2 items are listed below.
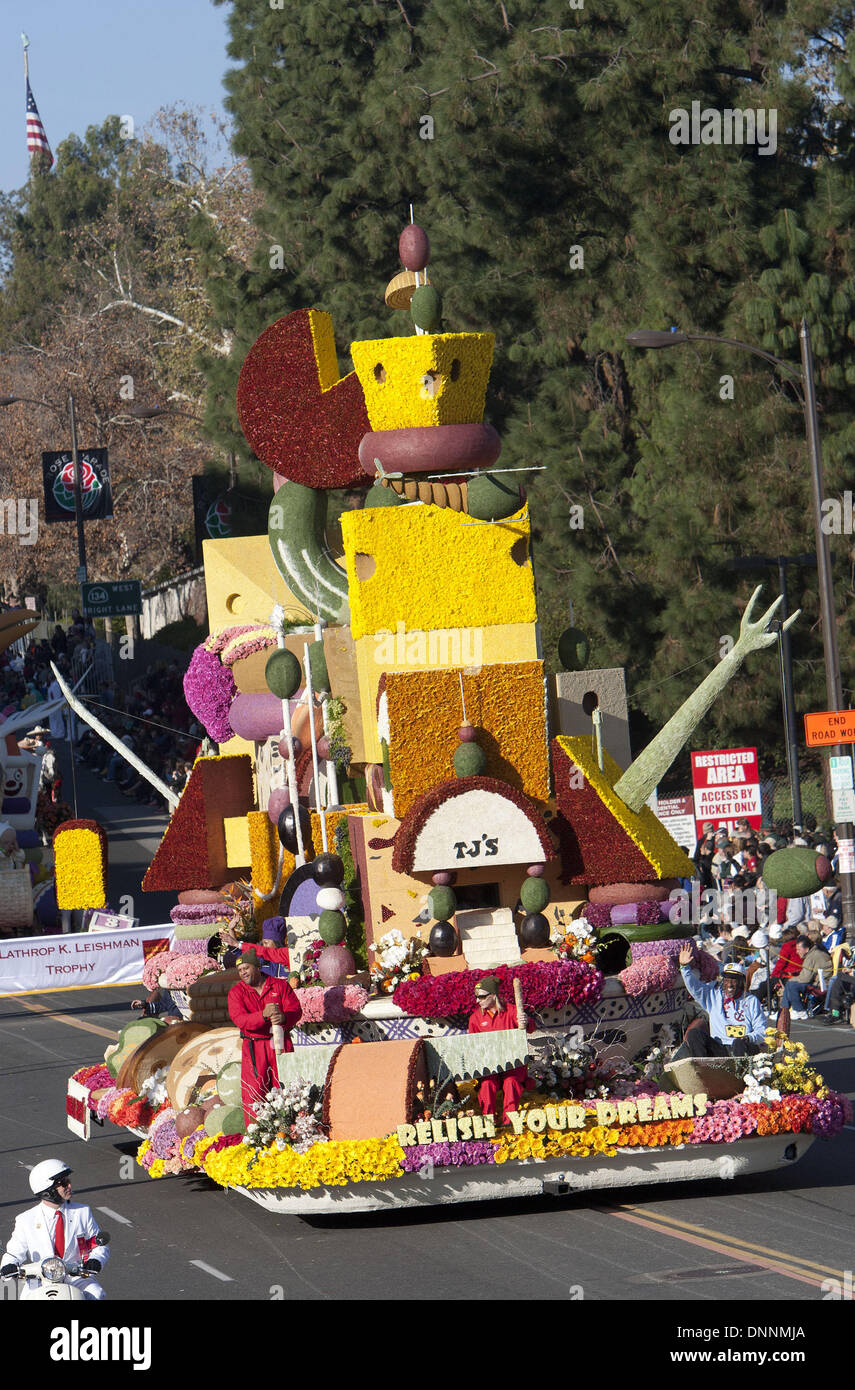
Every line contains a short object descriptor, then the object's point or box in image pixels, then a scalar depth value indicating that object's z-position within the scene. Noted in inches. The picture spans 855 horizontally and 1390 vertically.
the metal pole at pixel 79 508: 1716.3
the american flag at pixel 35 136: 3882.9
